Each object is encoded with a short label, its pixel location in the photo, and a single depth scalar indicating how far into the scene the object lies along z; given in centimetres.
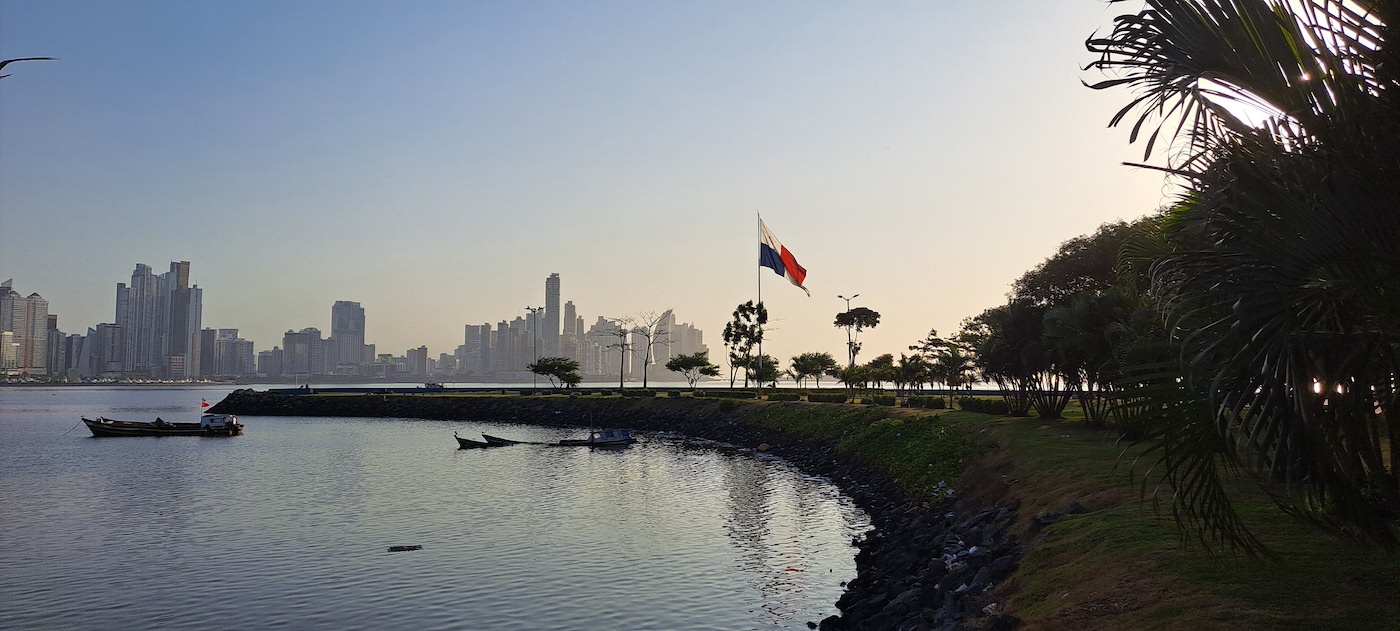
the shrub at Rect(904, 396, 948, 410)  6339
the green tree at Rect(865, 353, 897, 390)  10419
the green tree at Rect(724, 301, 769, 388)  12262
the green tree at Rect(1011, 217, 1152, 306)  6100
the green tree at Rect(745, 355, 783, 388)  11860
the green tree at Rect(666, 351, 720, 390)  12812
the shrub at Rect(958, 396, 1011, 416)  5562
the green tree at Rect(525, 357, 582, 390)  13862
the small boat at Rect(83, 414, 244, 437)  9044
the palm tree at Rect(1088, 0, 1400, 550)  884
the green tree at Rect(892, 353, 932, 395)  8881
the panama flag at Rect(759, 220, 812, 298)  7538
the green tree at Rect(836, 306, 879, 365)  11525
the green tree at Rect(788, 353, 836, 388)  12731
